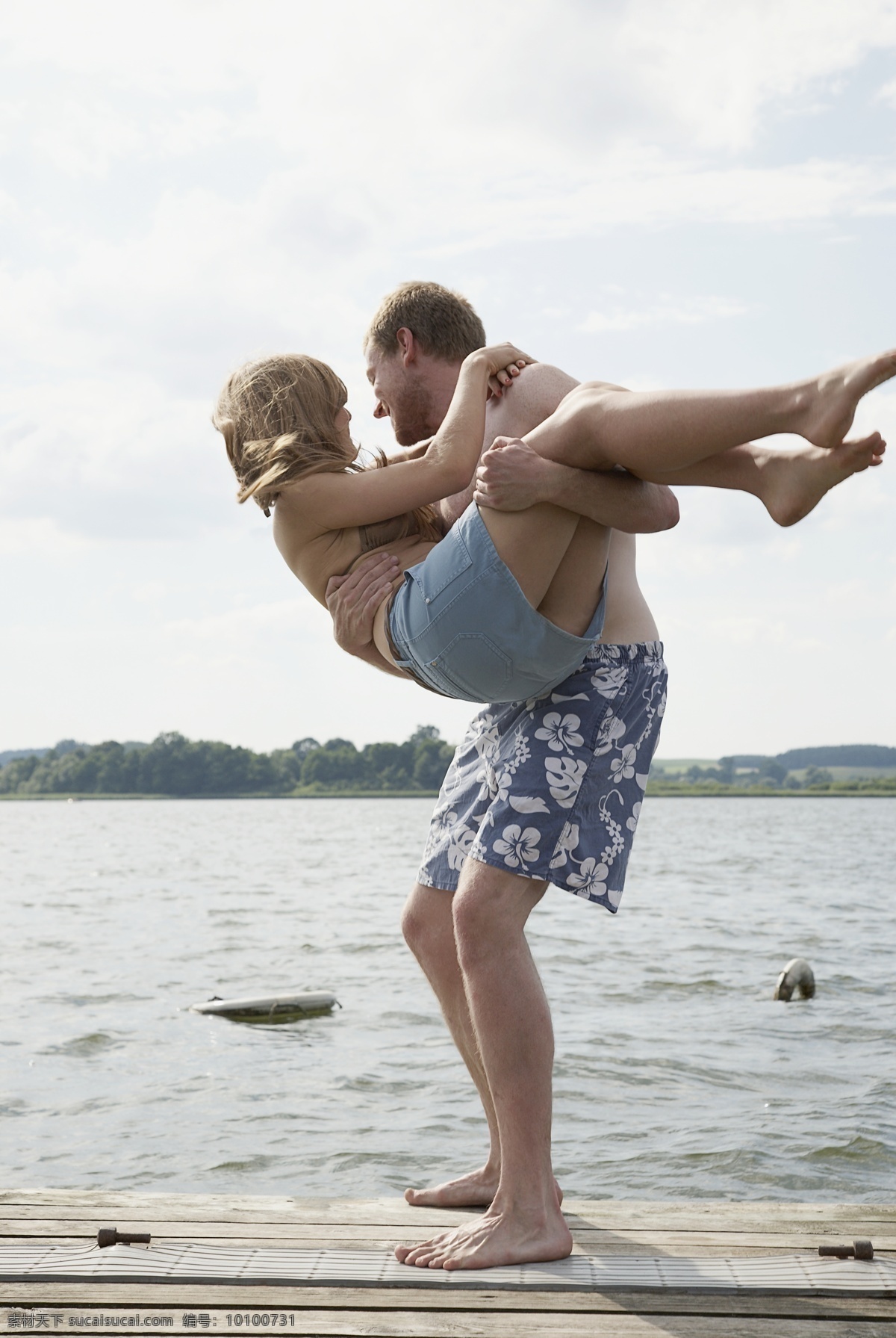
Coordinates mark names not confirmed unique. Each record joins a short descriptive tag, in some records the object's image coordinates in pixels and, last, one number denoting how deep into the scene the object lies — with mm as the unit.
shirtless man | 3141
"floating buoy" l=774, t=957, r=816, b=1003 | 15672
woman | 2766
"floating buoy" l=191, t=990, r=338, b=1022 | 14398
